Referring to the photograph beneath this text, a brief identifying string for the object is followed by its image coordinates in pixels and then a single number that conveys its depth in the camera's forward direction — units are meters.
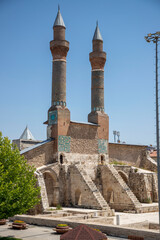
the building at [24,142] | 34.88
